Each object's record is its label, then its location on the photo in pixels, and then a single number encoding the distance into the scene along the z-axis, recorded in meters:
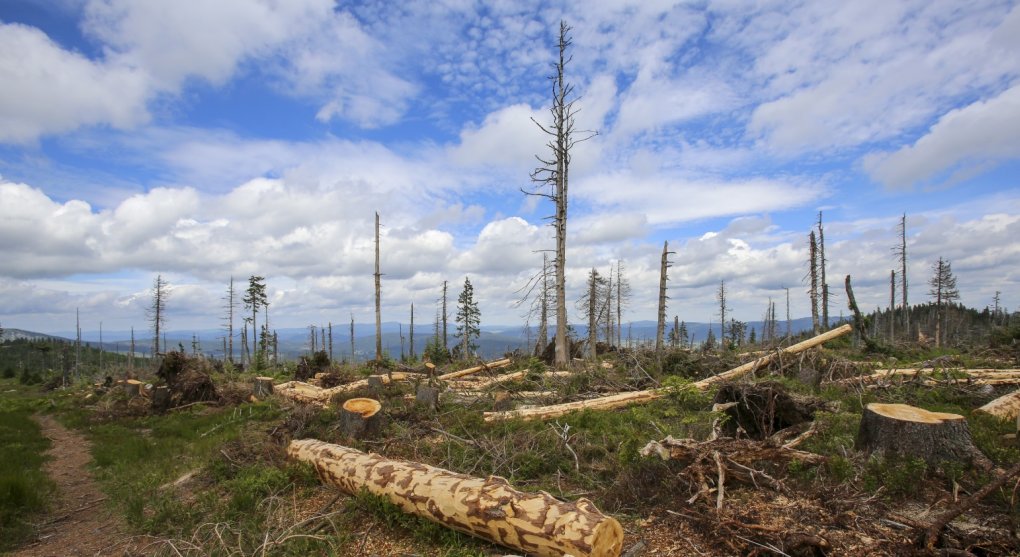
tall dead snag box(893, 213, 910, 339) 34.38
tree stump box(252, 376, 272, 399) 16.12
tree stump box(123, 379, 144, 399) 17.82
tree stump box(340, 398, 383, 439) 9.13
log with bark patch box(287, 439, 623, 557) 3.99
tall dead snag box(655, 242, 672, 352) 22.64
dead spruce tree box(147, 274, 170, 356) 42.72
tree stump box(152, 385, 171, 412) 15.57
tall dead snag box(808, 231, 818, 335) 33.78
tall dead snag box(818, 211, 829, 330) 33.69
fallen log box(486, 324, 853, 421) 9.66
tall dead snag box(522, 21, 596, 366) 18.42
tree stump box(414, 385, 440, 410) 11.12
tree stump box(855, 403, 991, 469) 5.21
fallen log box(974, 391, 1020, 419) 7.57
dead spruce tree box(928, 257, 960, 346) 36.69
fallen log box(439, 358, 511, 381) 17.29
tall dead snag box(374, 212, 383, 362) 26.30
